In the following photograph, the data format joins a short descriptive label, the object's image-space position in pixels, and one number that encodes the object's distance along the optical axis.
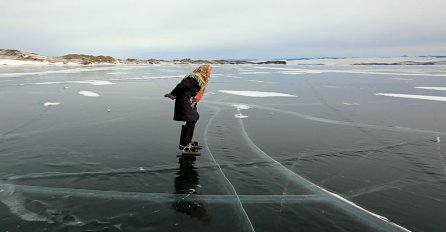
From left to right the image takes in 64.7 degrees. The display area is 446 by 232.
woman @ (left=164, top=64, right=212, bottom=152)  5.77
